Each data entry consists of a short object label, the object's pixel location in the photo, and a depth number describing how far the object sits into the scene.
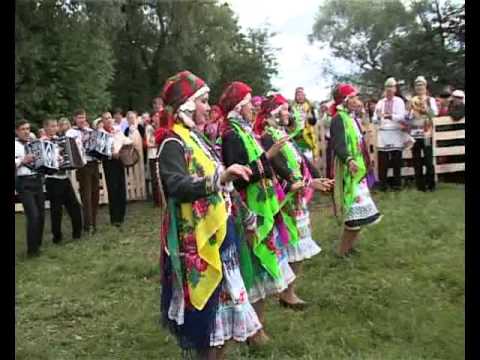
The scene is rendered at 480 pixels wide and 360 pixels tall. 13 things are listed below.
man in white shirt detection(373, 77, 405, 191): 11.43
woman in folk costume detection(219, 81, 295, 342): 5.02
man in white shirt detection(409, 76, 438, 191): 11.24
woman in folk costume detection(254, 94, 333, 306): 5.77
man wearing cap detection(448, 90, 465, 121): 12.26
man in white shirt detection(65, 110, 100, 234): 10.11
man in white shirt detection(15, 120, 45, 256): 8.59
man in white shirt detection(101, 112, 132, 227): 10.67
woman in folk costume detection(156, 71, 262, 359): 3.95
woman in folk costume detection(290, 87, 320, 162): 11.89
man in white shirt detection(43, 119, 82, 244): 9.52
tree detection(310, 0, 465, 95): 20.02
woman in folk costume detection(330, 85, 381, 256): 7.04
